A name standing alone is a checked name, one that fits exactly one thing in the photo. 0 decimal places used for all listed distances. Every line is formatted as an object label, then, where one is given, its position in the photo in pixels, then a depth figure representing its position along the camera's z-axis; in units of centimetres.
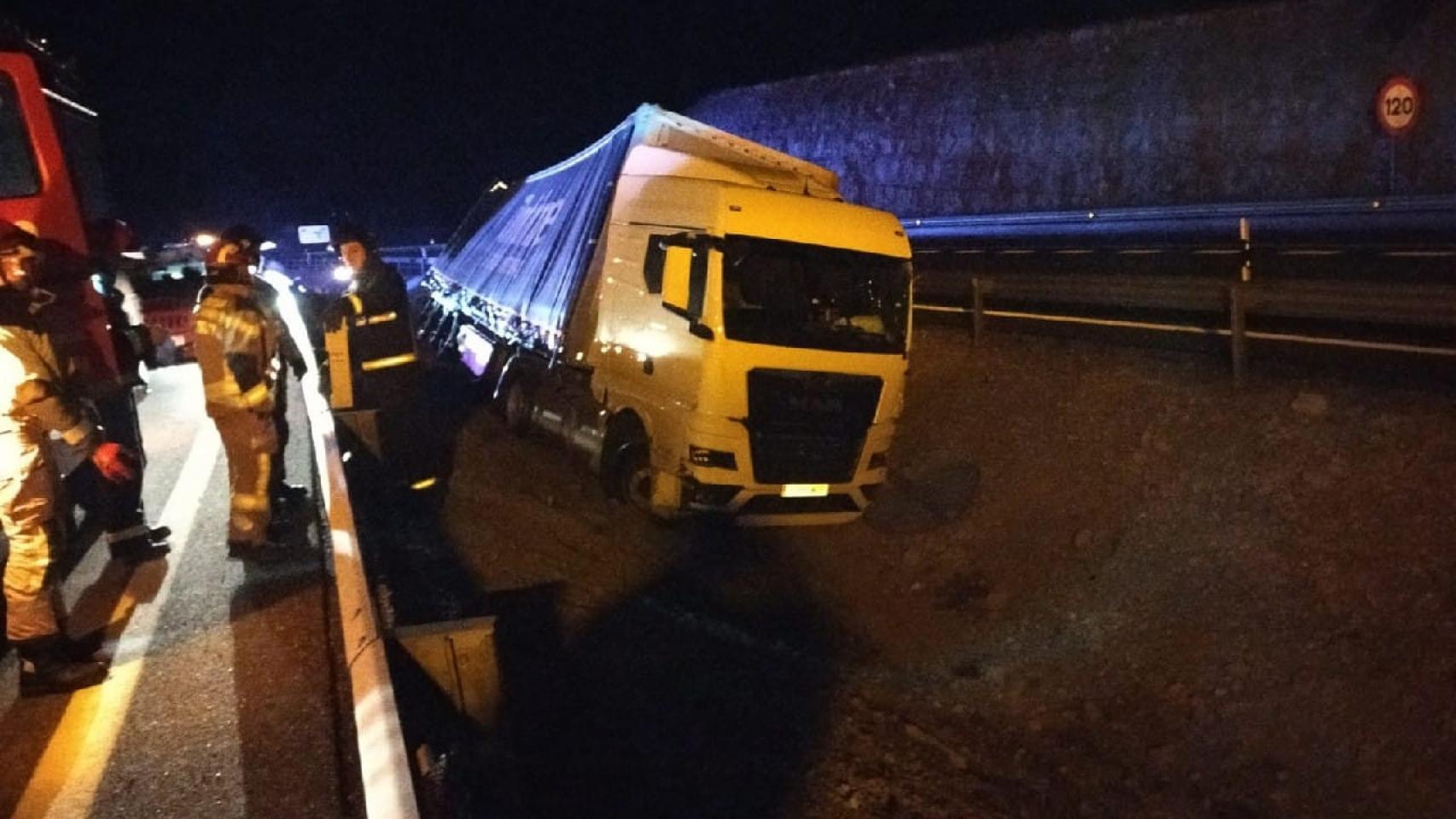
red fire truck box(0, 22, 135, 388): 536
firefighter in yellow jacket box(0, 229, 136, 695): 378
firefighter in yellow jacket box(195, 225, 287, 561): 492
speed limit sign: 1420
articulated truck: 754
